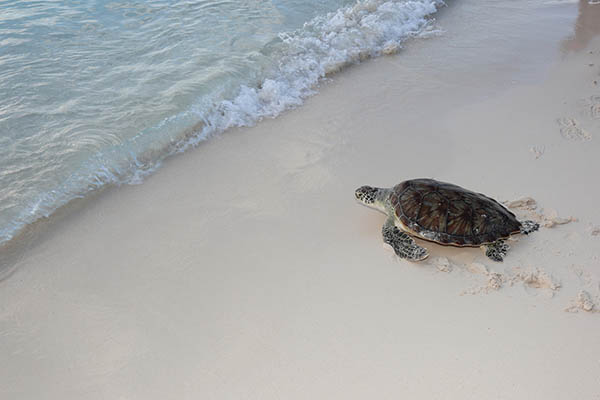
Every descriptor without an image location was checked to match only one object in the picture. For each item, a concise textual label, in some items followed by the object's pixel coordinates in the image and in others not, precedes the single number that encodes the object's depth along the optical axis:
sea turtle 2.86
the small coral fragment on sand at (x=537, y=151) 3.74
